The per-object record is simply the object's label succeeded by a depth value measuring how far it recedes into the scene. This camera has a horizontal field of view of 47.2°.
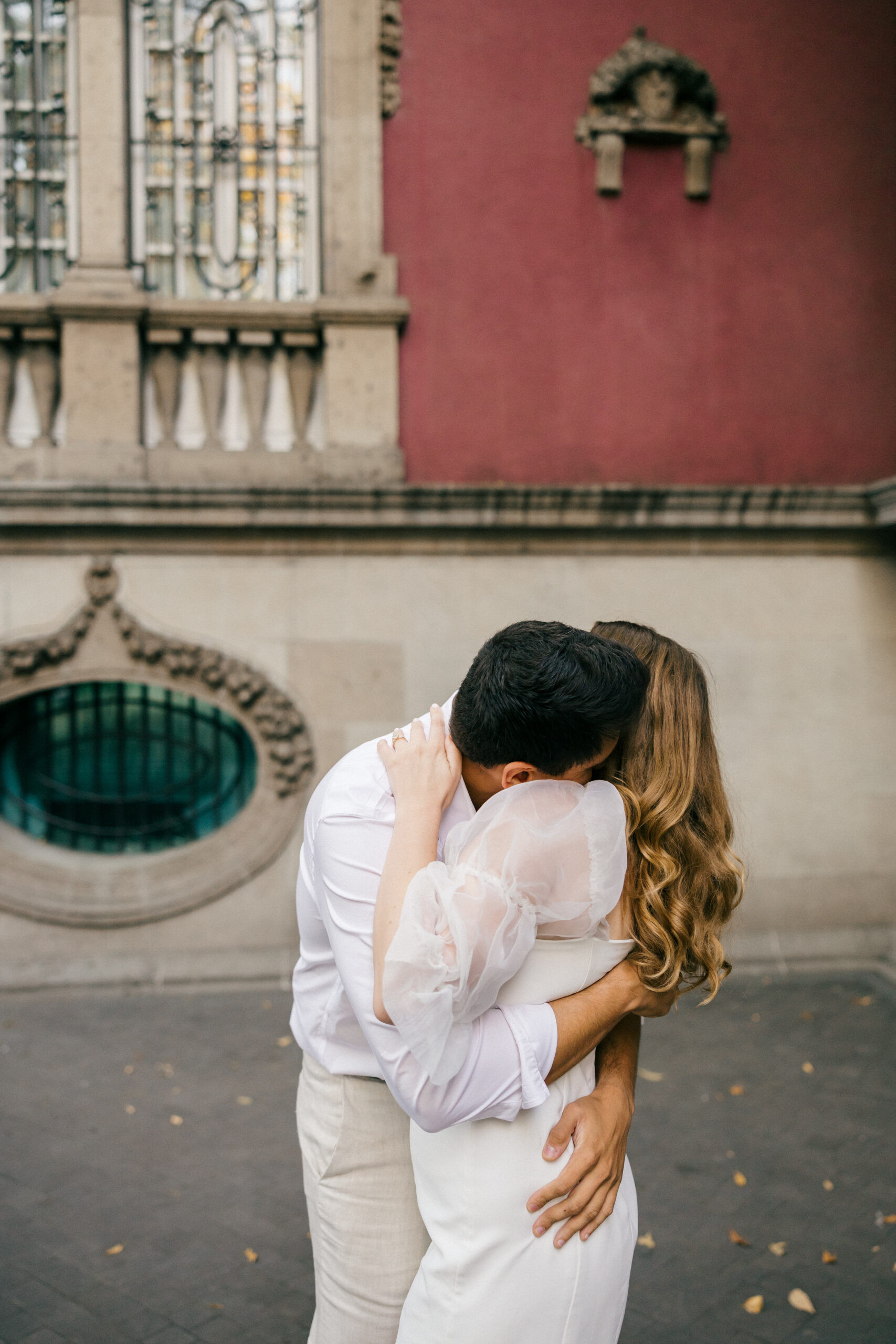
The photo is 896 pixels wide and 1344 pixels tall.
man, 1.60
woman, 1.55
